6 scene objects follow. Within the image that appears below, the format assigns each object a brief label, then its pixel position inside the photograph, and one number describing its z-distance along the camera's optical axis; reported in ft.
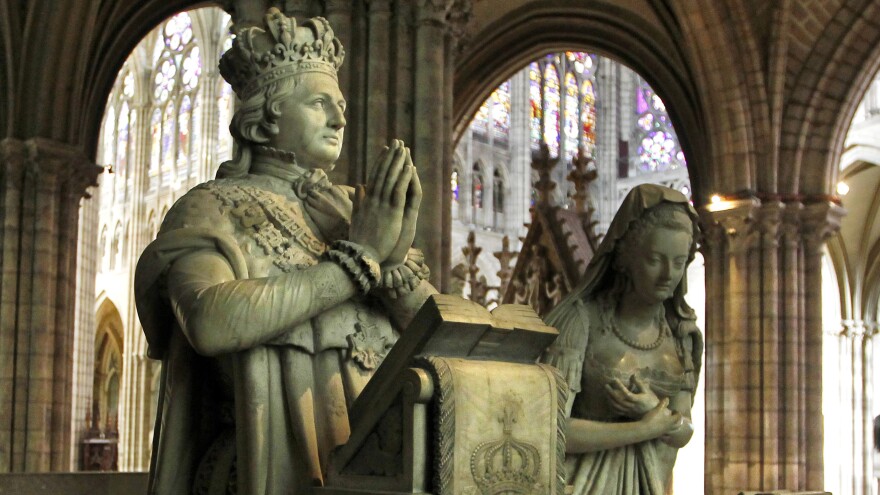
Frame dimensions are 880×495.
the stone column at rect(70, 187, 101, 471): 76.04
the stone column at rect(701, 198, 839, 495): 49.11
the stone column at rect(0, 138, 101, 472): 44.06
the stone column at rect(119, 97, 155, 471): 86.58
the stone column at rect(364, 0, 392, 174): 30.83
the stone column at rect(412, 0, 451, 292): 30.91
